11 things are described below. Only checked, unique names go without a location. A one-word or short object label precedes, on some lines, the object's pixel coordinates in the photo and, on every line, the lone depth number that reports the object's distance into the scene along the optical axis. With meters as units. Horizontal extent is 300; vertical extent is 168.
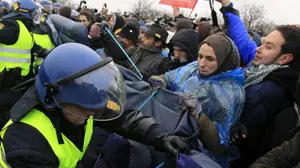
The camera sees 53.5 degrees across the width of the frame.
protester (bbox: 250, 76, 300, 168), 1.72
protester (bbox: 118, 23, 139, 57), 4.30
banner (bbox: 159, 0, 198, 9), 6.23
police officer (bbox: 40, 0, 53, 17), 7.52
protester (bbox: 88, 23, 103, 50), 4.44
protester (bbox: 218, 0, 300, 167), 2.22
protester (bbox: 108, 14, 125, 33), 5.41
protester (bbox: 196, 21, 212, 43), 4.51
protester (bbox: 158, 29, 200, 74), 3.44
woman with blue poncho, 2.05
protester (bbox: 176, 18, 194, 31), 5.05
